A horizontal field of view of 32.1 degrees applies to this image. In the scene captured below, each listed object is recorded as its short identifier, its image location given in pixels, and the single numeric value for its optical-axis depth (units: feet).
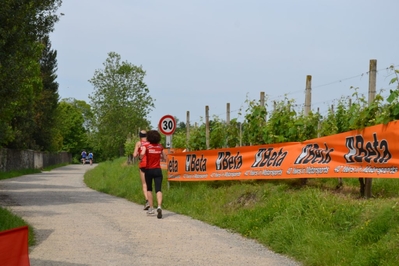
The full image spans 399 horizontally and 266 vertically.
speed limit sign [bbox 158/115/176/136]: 65.10
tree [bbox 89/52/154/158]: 228.63
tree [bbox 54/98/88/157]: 403.75
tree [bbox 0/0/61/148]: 61.72
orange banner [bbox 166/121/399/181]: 36.17
